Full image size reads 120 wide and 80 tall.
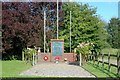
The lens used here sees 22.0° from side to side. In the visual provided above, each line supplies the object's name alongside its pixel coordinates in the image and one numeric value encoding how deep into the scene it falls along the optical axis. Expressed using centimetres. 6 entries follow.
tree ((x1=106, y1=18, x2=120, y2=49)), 3195
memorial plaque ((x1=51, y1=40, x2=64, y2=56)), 1988
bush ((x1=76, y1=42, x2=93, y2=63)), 1566
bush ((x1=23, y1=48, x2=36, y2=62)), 1675
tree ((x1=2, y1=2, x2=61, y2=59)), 1909
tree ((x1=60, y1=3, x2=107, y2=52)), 2808
